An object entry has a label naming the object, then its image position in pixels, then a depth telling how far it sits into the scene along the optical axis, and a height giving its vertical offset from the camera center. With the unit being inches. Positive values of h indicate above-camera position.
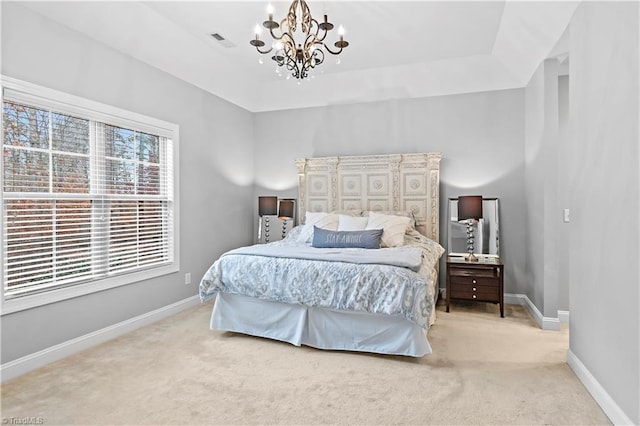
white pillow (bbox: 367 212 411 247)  158.7 -6.7
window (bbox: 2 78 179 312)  104.1 +5.2
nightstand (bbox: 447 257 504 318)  155.2 -30.2
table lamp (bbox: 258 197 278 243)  197.9 +2.8
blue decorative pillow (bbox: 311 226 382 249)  152.0 -11.6
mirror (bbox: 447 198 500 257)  175.3 -10.2
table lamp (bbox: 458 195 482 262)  162.7 +0.9
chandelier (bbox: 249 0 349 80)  97.8 +46.6
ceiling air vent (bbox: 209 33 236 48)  148.5 +71.1
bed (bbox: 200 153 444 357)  110.6 -24.2
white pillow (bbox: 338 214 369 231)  168.2 -5.5
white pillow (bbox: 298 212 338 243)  172.9 -5.8
